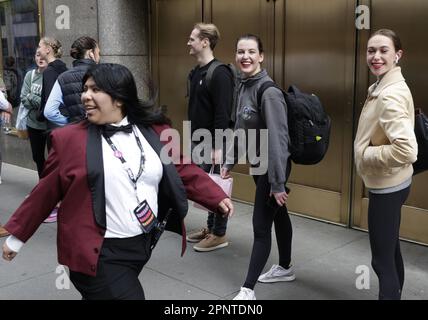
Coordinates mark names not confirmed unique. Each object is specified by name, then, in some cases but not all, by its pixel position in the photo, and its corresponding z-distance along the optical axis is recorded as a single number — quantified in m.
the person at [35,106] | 5.80
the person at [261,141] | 3.46
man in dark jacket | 4.44
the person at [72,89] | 4.75
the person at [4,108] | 5.25
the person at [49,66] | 5.46
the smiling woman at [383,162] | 2.96
